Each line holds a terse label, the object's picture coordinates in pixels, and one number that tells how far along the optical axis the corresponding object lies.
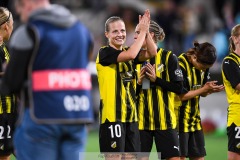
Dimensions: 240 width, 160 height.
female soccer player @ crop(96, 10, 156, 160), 17.69
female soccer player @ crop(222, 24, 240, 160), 19.06
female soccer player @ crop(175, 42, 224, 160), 19.66
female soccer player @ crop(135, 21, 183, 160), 18.81
